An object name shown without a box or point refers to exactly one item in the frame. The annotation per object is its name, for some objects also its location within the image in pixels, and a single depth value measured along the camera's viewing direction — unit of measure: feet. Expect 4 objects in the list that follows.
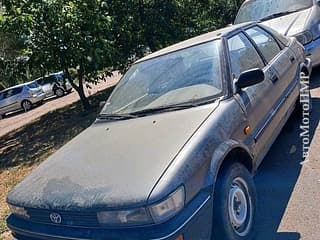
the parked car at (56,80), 33.13
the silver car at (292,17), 20.36
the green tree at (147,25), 35.22
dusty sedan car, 7.45
